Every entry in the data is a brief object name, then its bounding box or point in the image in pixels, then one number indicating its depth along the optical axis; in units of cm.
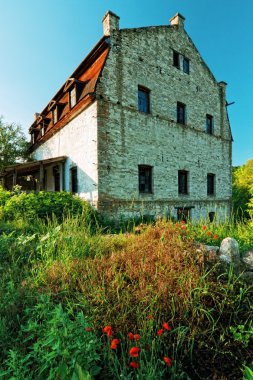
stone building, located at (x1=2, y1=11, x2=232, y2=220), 1027
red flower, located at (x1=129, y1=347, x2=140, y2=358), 150
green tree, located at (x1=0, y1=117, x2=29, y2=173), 1769
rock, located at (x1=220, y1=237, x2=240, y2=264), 306
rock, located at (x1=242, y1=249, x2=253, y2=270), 308
